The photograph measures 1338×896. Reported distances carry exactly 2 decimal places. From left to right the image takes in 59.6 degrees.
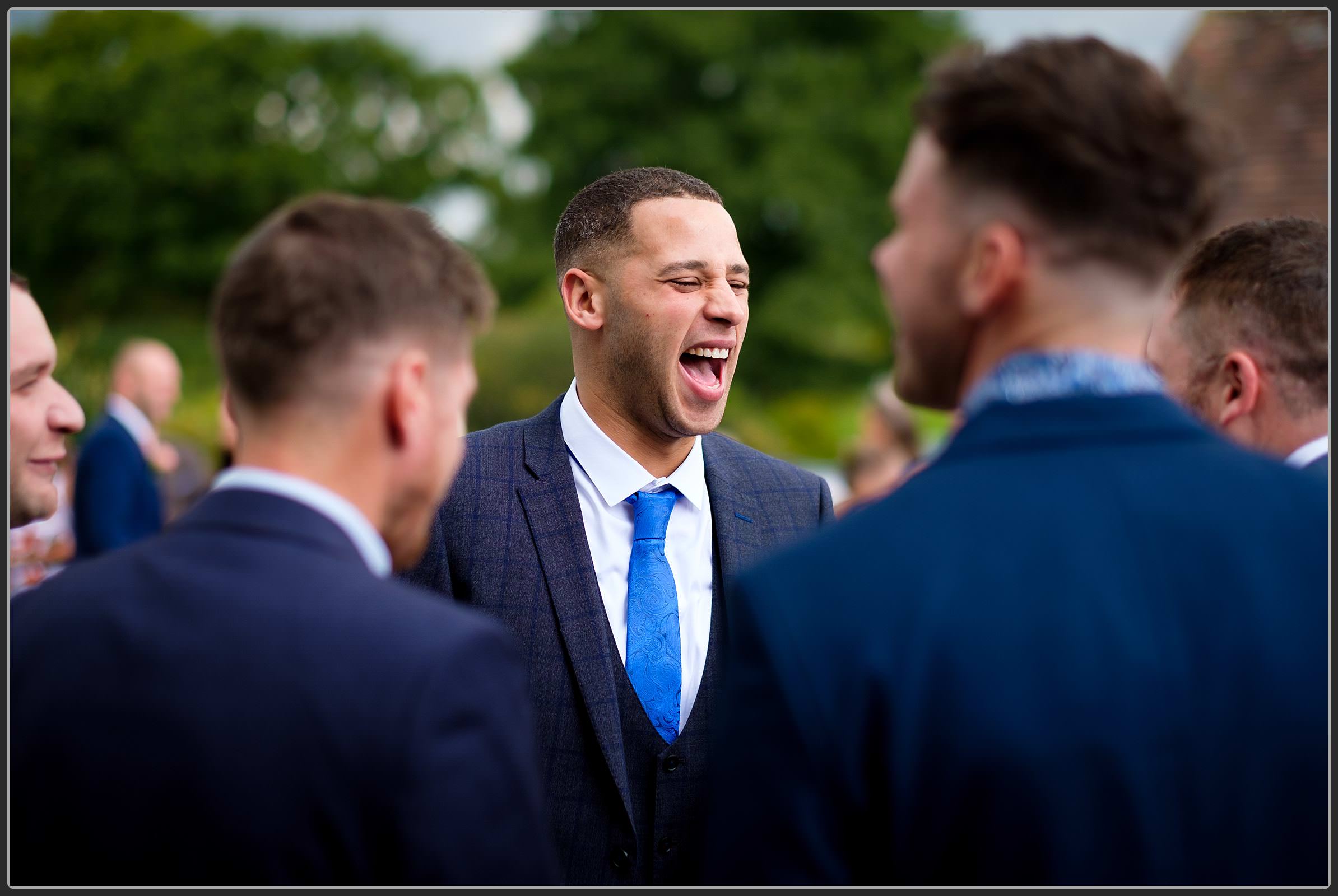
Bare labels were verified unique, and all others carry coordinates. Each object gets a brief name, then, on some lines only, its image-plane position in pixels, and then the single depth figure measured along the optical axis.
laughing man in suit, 2.80
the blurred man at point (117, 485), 7.23
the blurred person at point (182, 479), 9.05
